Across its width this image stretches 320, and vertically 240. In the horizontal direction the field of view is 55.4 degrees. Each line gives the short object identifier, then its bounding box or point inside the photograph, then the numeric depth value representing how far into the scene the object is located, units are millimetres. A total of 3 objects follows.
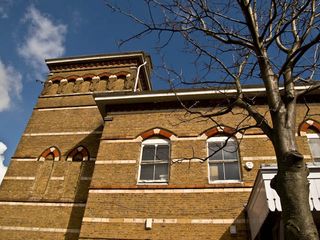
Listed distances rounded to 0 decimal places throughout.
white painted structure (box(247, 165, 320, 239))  5695
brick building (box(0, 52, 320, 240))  8648
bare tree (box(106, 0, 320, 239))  3885
